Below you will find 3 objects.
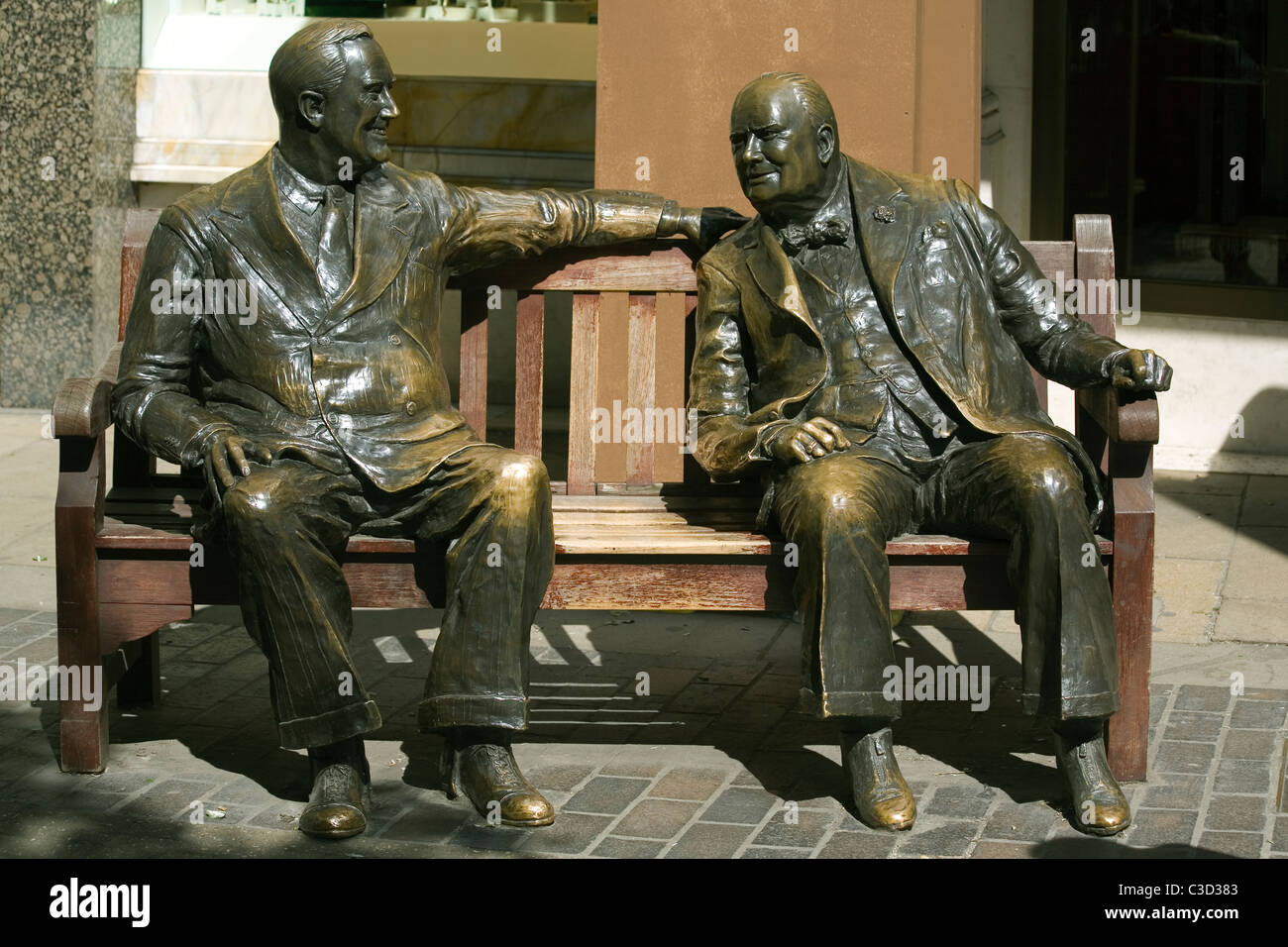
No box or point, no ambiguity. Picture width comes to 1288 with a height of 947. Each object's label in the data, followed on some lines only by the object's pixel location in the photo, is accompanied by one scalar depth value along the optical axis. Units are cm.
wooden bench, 471
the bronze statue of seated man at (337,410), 449
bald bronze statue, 450
